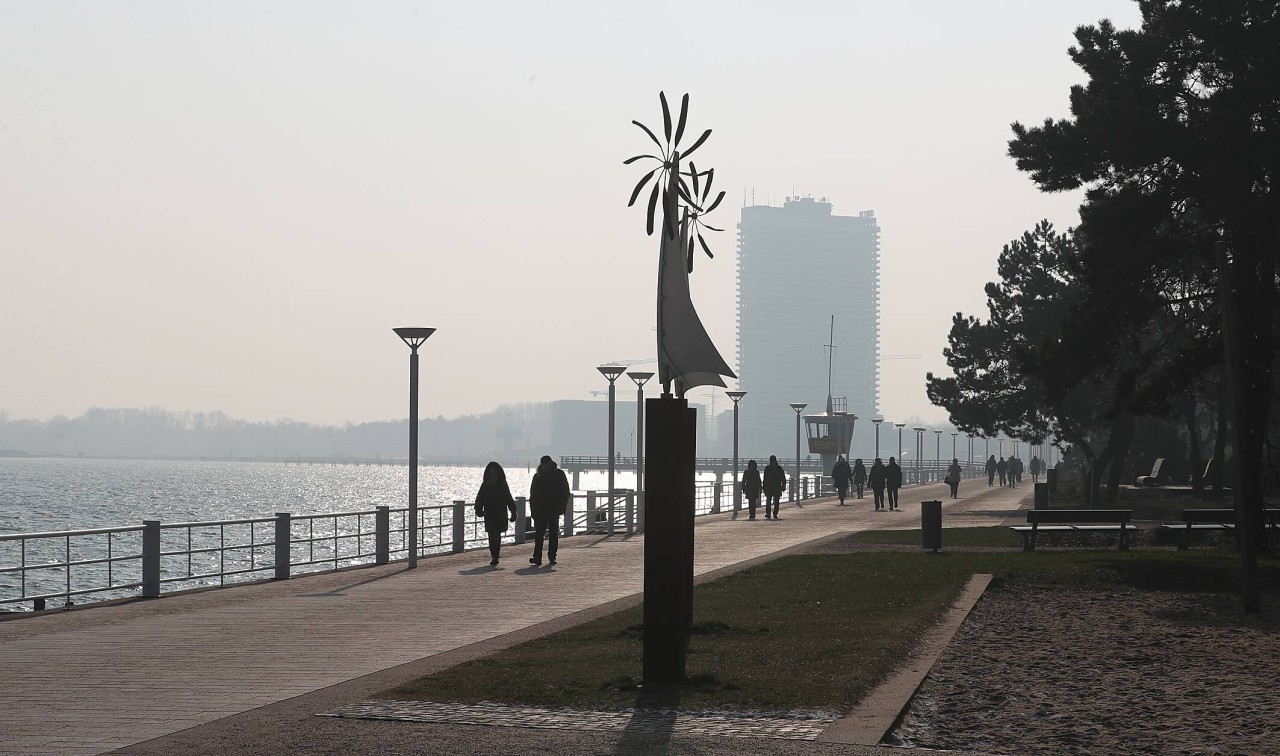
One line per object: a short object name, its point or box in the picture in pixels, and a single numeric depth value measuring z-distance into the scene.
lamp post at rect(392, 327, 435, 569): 23.94
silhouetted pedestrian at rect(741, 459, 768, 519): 43.03
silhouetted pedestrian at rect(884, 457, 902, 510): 48.31
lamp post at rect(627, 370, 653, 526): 30.52
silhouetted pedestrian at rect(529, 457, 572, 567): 23.09
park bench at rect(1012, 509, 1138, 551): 24.08
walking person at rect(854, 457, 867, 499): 59.16
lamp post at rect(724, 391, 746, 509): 47.44
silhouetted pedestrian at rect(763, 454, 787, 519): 42.84
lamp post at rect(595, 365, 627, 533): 39.84
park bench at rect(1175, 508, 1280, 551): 23.98
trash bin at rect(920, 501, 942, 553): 24.17
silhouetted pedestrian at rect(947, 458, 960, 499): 60.62
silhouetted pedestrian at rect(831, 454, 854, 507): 54.91
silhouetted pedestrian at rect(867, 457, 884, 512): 48.19
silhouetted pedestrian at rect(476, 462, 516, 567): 23.17
